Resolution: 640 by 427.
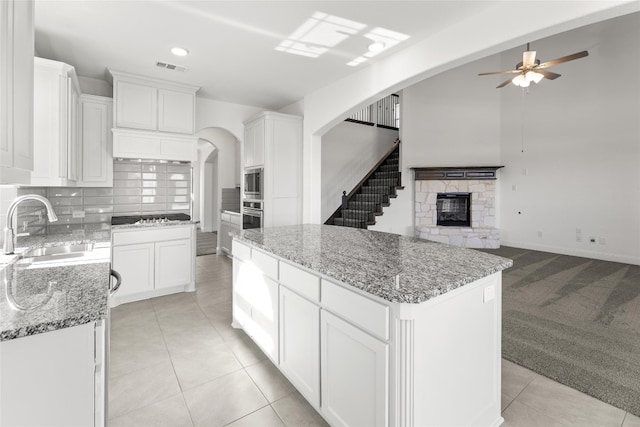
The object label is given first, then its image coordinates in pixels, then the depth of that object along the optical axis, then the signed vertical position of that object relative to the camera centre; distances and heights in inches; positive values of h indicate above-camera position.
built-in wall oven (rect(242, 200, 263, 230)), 187.4 -2.3
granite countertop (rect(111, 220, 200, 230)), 134.6 -7.0
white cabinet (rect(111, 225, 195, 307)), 136.1 -23.7
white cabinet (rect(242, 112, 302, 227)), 183.3 +30.7
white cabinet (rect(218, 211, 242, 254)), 226.7 -12.1
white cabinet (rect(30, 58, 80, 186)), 105.7 +30.8
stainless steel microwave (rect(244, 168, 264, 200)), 186.1 +16.9
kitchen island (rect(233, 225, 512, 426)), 49.7 -22.6
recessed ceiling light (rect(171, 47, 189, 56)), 124.9 +65.5
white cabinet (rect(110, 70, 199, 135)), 144.6 +52.2
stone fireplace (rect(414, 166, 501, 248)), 263.7 +5.2
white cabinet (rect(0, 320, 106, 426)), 37.1 -21.9
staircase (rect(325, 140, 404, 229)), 266.8 +15.2
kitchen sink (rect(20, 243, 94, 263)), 75.3 -11.9
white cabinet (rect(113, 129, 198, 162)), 142.9 +31.2
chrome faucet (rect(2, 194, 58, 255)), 73.9 -3.5
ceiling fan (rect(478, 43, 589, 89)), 170.2 +80.0
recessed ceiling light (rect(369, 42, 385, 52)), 122.2 +66.4
